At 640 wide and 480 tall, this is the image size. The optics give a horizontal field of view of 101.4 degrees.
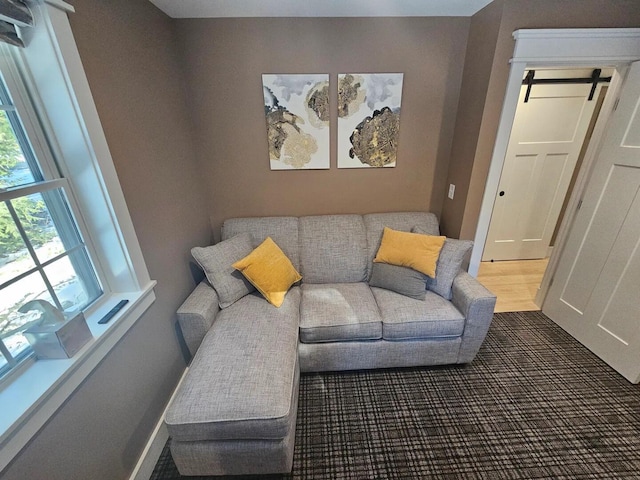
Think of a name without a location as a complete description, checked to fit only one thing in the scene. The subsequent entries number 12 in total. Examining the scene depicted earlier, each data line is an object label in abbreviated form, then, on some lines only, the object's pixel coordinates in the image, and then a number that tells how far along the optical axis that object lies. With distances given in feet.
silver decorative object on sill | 3.09
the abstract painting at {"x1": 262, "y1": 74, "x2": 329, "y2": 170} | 6.79
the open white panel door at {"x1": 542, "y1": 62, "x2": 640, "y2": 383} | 5.56
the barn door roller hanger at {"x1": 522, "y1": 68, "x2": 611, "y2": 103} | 8.54
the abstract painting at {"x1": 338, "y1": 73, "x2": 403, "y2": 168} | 6.88
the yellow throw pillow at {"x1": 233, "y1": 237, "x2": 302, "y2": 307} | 6.06
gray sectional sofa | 3.90
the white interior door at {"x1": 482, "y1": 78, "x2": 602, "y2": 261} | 8.91
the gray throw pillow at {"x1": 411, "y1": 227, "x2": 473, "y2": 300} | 6.27
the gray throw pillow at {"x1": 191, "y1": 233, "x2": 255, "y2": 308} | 5.97
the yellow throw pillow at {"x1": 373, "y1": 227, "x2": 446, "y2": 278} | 6.21
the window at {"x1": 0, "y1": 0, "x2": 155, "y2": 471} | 2.94
